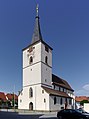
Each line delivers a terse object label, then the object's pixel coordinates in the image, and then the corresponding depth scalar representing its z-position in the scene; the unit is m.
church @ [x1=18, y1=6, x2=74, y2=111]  21.99
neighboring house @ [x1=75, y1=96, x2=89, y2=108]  47.63
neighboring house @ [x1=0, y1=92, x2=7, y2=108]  36.36
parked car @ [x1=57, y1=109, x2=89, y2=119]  10.92
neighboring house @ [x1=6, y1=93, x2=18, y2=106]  37.45
